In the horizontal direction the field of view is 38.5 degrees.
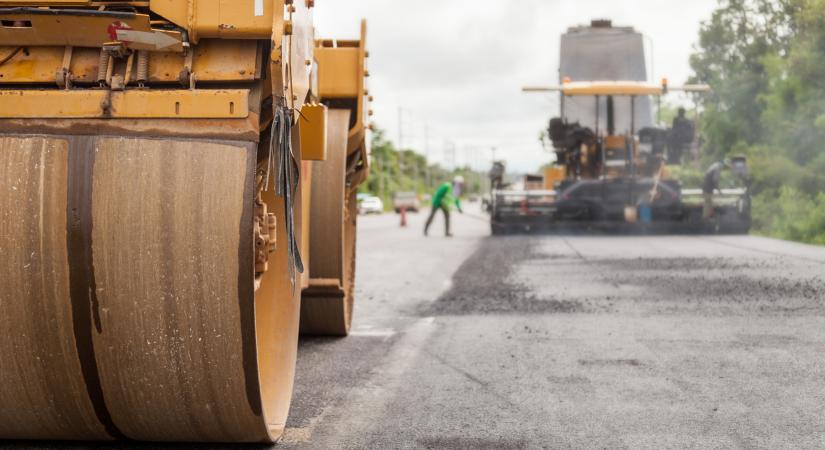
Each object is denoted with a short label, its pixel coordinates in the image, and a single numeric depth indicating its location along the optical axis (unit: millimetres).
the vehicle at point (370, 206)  67700
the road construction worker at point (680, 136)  21984
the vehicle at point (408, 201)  63906
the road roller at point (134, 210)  3516
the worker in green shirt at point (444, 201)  25000
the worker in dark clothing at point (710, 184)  21797
